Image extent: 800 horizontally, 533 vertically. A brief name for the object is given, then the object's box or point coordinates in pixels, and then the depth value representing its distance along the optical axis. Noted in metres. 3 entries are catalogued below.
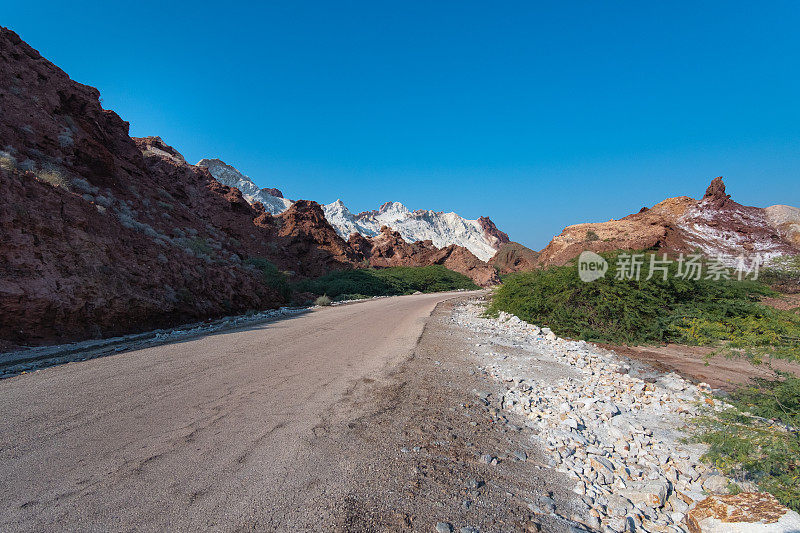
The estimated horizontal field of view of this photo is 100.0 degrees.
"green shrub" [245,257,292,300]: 17.66
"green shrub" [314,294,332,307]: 17.77
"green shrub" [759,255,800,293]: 12.52
